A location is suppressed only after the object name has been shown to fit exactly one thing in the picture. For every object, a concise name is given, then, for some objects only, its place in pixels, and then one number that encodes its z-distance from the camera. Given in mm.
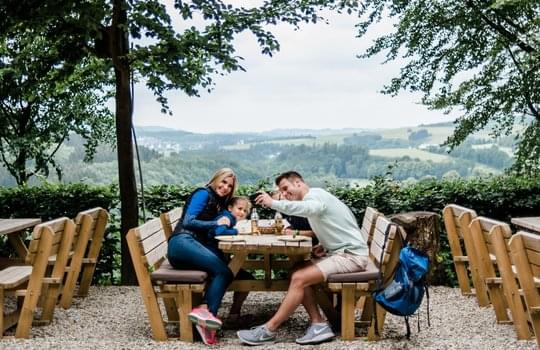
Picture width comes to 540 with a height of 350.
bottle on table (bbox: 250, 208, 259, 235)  6930
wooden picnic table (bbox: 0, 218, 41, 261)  7912
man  6266
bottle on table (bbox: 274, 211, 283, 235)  7027
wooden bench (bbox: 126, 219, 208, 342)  6289
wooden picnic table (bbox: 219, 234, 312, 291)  6164
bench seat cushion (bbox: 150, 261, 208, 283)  6297
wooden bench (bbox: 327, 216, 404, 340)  6270
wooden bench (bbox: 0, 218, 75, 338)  6465
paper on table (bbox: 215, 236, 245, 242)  6344
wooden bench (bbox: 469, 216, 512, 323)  7035
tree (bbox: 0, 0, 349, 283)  8688
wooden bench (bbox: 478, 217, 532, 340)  6207
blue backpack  5898
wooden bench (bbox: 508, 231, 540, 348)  5574
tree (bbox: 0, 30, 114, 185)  13484
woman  6301
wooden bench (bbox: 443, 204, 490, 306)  7562
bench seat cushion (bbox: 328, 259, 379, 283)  6277
